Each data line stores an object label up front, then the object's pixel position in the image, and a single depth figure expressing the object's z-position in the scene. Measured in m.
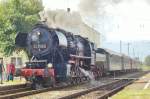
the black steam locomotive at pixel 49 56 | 17.14
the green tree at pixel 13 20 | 29.47
